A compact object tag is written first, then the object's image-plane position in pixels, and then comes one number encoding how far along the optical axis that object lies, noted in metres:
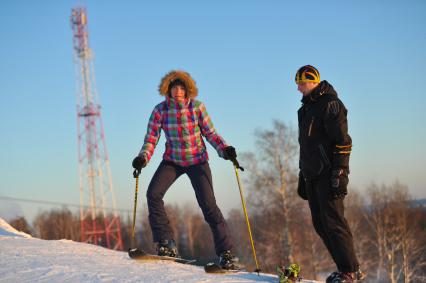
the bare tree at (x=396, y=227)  31.21
